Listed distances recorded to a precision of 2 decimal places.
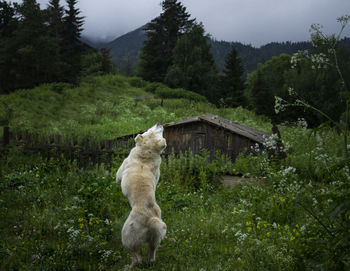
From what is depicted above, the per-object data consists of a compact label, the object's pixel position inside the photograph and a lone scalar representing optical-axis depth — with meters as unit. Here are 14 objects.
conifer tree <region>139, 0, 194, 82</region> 43.12
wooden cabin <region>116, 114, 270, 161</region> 14.14
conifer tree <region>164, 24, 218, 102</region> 38.62
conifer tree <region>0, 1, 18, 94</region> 26.28
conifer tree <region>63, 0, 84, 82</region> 31.92
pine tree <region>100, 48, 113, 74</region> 43.34
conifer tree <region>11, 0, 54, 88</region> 25.53
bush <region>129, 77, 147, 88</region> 39.03
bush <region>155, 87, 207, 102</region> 34.53
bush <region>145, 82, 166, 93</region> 37.69
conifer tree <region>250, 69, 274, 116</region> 42.62
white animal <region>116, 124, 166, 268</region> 3.67
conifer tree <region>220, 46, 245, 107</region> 43.59
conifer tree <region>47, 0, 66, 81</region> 29.81
